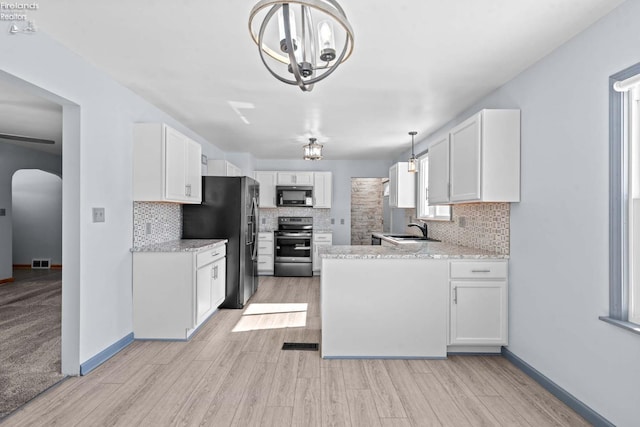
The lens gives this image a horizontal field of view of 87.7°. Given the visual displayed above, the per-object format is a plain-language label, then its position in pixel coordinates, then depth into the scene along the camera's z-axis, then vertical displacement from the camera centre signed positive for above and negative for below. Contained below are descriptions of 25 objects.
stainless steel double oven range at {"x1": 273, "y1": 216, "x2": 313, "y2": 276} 6.20 -0.76
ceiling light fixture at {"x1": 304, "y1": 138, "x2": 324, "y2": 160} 4.20 +0.78
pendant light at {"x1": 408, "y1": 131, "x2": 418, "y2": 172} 4.12 +0.60
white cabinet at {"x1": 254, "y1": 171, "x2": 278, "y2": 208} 6.38 +0.48
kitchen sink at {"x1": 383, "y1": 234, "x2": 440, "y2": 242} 4.59 -0.34
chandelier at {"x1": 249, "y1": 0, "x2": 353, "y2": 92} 1.10 +0.67
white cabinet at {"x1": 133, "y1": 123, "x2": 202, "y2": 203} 3.11 +0.47
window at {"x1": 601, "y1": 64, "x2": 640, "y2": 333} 1.75 +0.07
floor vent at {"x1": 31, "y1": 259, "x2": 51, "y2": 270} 7.01 -1.08
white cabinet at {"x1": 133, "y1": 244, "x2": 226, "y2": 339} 3.12 -0.77
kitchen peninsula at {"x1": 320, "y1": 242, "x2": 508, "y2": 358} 2.77 -0.77
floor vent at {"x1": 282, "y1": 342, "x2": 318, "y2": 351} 2.99 -1.21
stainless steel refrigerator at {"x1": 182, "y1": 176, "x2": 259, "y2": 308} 4.20 -0.09
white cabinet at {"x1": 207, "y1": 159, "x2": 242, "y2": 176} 5.10 +0.70
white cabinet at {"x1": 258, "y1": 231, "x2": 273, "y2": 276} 6.25 -0.72
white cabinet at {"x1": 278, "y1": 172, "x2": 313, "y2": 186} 6.40 +0.67
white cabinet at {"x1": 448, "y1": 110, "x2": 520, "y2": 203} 2.67 +0.47
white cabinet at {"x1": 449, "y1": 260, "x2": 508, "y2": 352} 2.78 -0.76
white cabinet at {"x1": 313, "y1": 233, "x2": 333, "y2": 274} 6.32 -0.53
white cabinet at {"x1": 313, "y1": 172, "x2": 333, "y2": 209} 6.42 +0.48
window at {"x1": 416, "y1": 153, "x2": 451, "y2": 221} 4.84 +0.31
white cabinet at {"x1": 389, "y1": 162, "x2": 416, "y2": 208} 5.18 +0.41
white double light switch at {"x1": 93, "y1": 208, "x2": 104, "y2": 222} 2.58 -0.02
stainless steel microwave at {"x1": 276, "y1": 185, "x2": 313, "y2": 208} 6.32 +0.32
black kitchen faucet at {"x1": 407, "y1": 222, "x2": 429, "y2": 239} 4.88 -0.23
